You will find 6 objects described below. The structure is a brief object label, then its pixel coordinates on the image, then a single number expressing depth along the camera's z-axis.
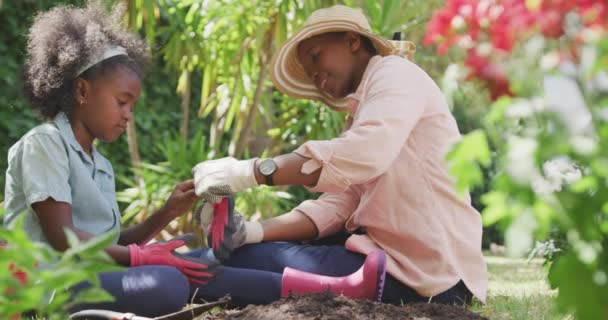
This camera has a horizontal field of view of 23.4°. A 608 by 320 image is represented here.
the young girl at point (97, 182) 3.28
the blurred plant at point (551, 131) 1.87
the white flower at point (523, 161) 1.87
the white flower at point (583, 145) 1.87
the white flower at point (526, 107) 1.97
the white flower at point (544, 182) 1.94
